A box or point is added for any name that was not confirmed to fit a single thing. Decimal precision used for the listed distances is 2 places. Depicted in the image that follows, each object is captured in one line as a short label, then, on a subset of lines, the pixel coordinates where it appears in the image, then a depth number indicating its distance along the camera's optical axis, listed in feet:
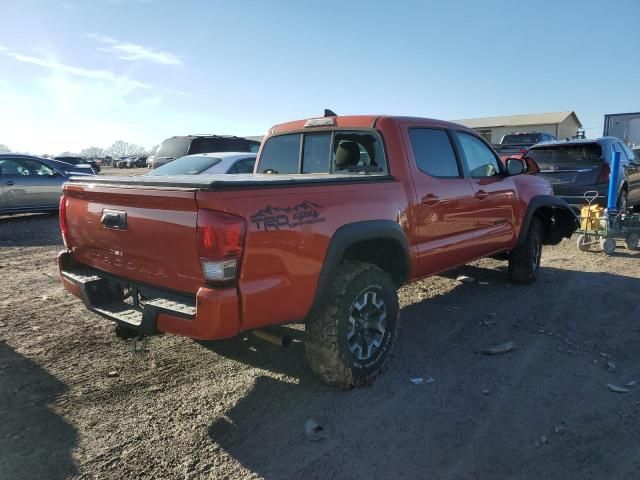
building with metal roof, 161.79
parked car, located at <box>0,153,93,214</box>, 35.22
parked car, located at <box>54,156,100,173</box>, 82.02
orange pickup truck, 8.57
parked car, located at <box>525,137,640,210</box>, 27.94
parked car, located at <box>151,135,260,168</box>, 38.24
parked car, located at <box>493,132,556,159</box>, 52.99
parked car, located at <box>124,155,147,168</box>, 179.89
